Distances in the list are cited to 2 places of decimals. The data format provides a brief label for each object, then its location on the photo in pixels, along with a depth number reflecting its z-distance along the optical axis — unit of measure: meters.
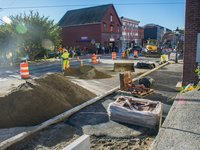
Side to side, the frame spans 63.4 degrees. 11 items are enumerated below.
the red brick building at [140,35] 57.13
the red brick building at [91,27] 34.68
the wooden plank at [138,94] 5.99
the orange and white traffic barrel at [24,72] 9.97
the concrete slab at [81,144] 1.91
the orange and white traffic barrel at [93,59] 17.22
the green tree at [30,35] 18.59
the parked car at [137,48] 34.72
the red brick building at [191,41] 6.21
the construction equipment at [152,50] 25.09
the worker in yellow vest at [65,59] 12.38
